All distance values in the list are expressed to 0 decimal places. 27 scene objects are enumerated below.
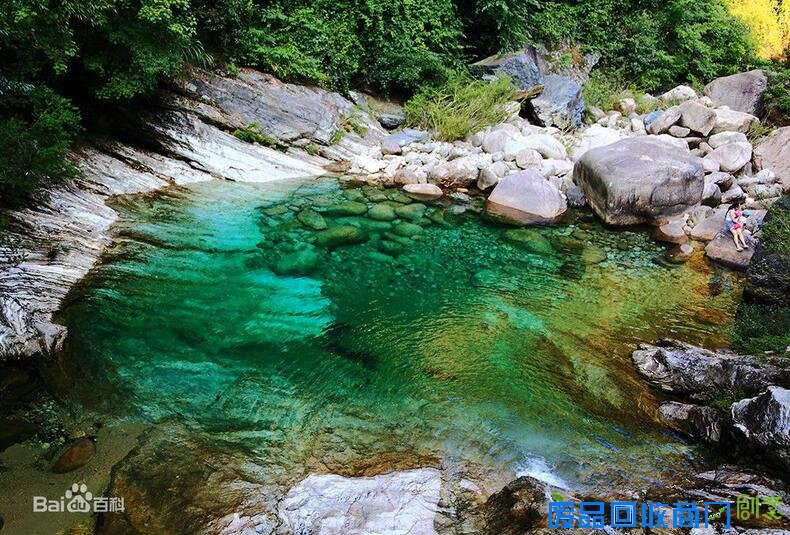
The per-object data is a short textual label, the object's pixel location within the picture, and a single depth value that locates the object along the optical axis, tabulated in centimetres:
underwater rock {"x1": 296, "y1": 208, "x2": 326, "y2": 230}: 835
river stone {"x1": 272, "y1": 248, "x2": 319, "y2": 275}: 695
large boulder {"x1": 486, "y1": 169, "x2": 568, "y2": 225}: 948
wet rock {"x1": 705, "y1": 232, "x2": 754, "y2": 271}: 791
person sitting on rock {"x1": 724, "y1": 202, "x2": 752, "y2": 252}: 803
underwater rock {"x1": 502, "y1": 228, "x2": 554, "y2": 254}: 833
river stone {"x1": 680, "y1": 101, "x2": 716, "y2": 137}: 1180
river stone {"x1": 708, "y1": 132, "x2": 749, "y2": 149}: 1124
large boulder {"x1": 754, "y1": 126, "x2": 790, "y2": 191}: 1057
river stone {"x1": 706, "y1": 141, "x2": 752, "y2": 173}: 1063
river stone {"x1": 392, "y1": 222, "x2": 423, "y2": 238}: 859
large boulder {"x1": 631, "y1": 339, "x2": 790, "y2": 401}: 447
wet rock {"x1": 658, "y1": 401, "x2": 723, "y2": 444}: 414
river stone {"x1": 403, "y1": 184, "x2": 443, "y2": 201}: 1020
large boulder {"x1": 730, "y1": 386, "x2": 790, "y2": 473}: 349
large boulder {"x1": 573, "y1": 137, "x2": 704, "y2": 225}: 895
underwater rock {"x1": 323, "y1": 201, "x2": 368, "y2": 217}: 893
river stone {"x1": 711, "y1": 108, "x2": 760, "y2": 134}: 1188
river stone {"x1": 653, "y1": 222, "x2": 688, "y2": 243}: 876
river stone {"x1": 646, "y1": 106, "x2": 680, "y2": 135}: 1227
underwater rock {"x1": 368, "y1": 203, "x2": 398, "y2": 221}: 899
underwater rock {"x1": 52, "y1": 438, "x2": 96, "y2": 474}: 351
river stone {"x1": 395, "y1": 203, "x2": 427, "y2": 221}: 922
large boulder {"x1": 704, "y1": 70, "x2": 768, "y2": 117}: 1348
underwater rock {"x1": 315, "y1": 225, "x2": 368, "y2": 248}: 789
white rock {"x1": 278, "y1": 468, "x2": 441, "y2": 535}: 321
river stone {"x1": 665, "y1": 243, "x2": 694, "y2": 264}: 819
